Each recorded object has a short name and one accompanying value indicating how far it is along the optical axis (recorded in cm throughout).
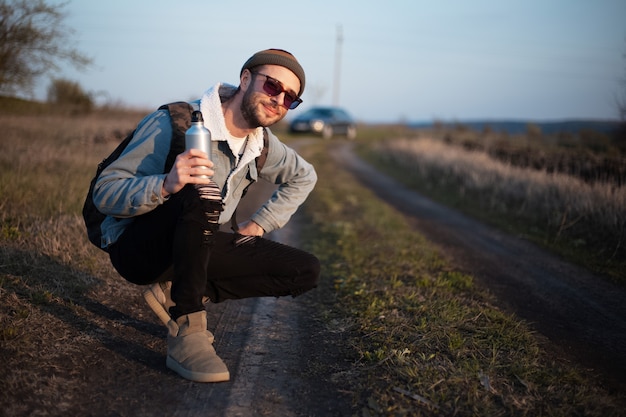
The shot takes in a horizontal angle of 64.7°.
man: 266
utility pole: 5072
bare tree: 1048
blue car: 2967
